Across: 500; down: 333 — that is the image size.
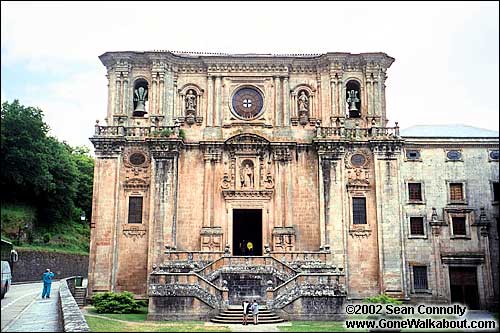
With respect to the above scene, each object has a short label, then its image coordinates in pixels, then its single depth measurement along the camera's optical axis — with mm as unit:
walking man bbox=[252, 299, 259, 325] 25734
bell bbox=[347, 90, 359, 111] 38666
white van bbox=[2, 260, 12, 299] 25000
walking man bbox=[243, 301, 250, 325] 25831
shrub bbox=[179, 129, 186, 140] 37094
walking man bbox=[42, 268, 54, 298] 28766
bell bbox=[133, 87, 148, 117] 38469
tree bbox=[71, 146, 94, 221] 62609
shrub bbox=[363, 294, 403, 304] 24769
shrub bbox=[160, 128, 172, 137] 36594
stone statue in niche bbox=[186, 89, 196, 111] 37969
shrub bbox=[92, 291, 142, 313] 30266
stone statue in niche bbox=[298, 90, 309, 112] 38062
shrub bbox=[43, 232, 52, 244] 39531
